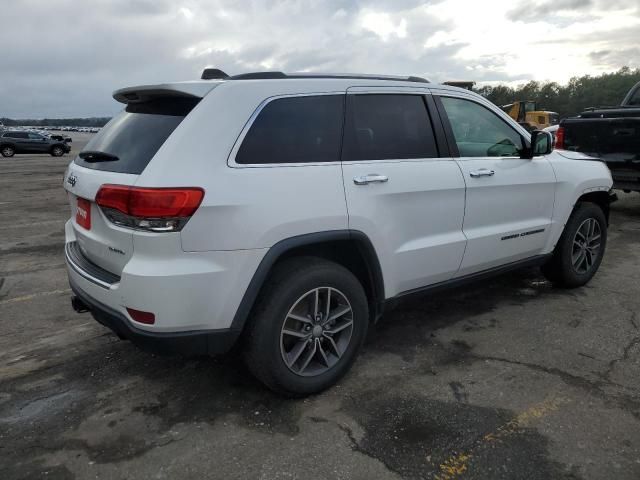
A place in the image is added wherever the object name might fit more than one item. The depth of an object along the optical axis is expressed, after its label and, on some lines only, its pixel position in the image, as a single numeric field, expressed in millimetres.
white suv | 2588
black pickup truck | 7449
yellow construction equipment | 29312
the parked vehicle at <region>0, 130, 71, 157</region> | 29873
